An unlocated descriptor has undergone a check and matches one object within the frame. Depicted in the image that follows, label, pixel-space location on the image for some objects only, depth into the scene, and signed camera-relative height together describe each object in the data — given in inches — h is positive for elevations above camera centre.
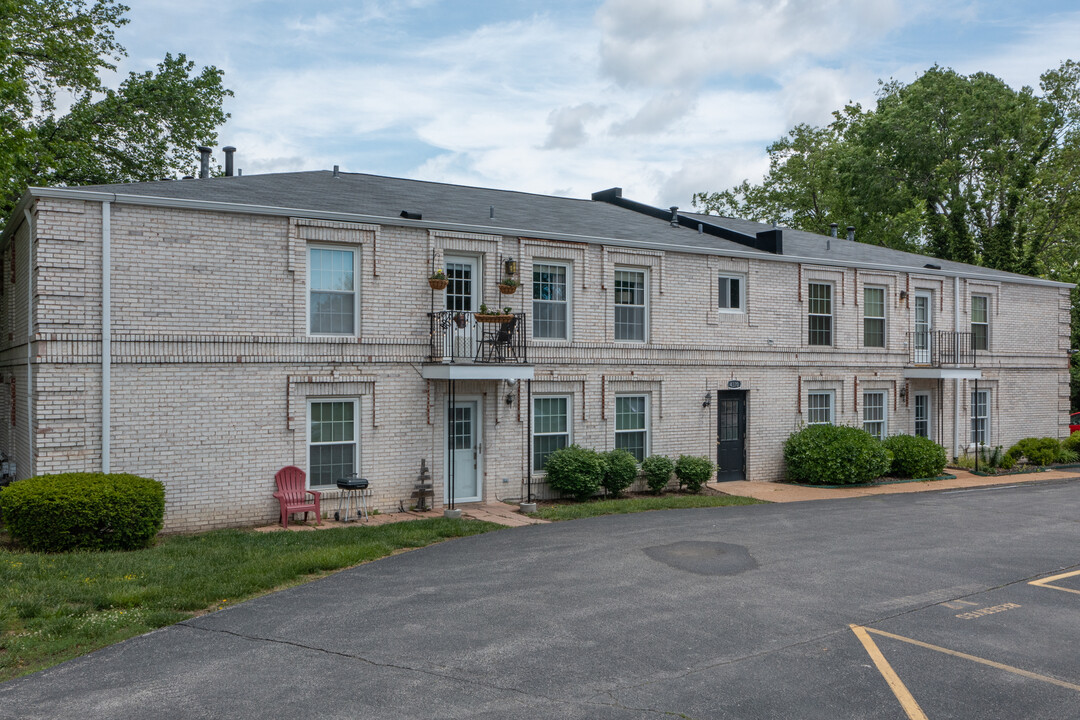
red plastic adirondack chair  541.0 -77.6
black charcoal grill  547.5 -85.8
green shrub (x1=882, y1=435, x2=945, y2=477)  813.2 -81.2
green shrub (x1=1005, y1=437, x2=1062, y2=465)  919.7 -85.6
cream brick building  505.4 +30.4
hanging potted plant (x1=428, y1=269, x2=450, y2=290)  597.9 +71.8
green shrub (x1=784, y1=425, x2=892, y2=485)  754.8 -75.3
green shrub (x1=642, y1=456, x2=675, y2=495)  691.4 -80.4
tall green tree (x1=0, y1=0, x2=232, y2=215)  844.6 +309.0
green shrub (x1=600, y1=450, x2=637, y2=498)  663.1 -77.5
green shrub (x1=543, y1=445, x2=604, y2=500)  639.1 -75.0
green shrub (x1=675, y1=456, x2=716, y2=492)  702.5 -82.0
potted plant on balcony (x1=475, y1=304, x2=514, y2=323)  594.5 +45.2
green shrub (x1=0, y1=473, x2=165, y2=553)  425.4 -71.7
